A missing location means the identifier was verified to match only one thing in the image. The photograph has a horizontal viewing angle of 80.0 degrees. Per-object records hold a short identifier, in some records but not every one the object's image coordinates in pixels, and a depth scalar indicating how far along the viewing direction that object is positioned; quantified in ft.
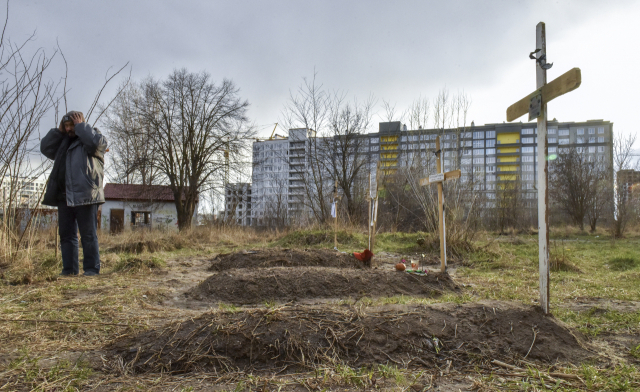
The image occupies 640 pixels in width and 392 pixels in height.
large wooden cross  9.03
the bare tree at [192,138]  71.46
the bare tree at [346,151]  57.57
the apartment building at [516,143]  218.18
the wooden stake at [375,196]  22.16
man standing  14.96
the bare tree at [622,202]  52.47
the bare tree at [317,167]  54.70
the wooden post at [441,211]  17.83
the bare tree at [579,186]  73.26
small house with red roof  84.20
